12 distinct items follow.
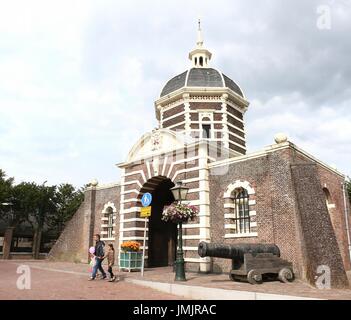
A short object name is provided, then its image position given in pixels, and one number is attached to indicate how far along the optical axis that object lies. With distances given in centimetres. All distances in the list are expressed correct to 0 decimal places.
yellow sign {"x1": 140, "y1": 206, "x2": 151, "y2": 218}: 1340
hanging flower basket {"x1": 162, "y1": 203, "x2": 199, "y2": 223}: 1194
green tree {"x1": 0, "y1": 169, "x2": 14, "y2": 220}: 3344
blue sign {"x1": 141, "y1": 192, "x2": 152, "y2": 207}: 1330
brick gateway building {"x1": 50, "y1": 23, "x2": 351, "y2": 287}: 1271
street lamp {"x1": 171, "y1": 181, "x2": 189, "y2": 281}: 1155
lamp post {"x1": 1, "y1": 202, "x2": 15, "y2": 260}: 3122
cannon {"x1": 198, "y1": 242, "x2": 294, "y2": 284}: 1098
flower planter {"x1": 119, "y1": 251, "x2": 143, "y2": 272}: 1547
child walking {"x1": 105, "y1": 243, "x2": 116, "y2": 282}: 1177
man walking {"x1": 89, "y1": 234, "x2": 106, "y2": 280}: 1198
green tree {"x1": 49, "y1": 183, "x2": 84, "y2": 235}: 3784
